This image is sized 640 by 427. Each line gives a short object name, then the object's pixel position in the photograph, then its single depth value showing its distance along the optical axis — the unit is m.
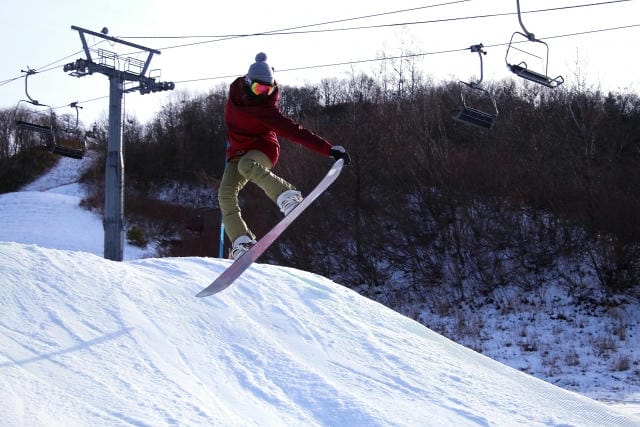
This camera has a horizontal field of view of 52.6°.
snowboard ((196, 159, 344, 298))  5.36
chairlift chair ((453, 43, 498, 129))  11.60
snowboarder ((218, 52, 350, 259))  5.04
